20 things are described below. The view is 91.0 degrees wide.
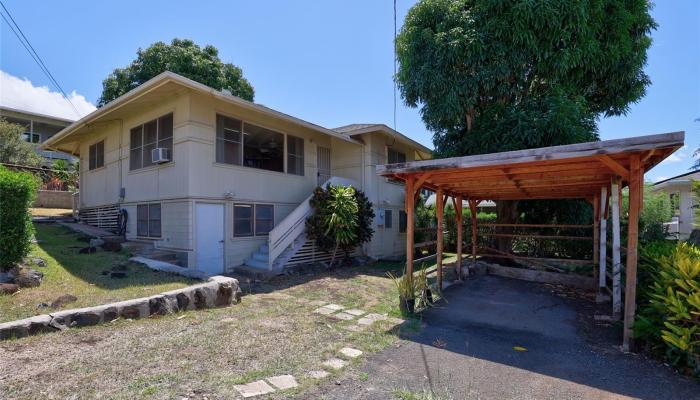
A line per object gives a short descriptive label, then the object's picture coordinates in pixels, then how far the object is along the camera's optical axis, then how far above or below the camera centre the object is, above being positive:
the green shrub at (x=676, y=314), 3.51 -1.22
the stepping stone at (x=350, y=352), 4.09 -1.82
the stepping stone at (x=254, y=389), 3.09 -1.72
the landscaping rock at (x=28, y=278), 5.58 -1.27
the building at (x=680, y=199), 13.76 +0.22
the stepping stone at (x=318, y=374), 3.49 -1.77
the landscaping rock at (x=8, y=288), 5.14 -1.32
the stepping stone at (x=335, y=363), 3.74 -1.79
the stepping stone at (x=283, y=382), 3.24 -1.74
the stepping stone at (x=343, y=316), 5.64 -1.90
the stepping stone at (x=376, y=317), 5.59 -1.90
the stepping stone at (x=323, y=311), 5.96 -1.91
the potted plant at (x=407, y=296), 5.84 -1.60
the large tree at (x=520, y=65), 8.80 +3.83
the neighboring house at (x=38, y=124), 24.10 +5.99
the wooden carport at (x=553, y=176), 4.22 +0.47
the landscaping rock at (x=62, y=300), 4.86 -1.44
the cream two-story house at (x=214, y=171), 8.66 +0.96
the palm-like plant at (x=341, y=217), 9.96 -0.43
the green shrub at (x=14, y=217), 5.63 -0.26
